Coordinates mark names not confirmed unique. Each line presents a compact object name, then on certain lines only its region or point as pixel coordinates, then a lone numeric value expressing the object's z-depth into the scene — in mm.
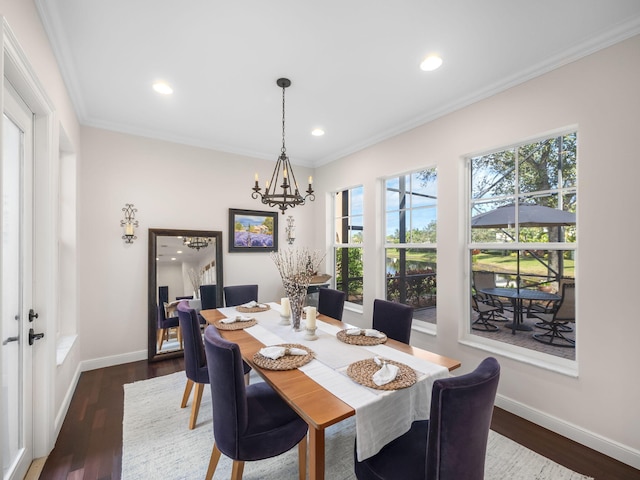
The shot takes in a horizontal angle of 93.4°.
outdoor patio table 2755
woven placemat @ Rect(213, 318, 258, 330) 2557
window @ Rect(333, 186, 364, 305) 4532
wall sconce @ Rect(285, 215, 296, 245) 4902
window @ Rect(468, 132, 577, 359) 2426
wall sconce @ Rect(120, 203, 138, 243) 3586
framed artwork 4387
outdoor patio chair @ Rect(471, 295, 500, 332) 2958
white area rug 1891
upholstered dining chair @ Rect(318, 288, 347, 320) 3248
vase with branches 2367
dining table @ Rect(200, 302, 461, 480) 1332
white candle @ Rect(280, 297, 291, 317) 2727
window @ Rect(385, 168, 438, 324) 3483
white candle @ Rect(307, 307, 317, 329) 2236
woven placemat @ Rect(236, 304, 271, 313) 3170
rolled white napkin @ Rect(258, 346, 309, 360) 1857
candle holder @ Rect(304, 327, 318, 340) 2252
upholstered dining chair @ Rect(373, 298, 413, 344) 2492
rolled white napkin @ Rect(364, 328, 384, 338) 2256
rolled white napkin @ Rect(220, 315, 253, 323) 2711
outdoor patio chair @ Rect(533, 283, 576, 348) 2457
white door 1708
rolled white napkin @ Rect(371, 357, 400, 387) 1534
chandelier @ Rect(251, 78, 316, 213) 2648
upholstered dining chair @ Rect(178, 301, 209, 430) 2340
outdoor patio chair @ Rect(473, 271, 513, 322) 2900
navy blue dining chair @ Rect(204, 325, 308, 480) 1498
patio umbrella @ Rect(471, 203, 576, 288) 2439
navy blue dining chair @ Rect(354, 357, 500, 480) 1116
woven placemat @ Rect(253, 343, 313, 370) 1749
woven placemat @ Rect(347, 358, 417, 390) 1513
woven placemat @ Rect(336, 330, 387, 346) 2152
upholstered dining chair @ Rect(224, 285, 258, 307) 3721
